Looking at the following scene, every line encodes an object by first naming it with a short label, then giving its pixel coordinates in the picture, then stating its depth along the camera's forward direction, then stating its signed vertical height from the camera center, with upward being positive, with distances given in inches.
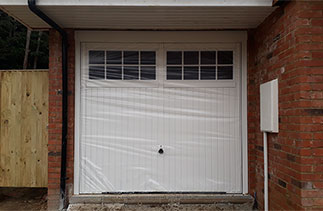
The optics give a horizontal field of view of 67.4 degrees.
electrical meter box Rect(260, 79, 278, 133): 116.9 +3.3
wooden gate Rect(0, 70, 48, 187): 151.6 -10.6
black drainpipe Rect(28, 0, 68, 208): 138.9 -0.8
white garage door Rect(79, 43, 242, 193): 145.0 -7.0
